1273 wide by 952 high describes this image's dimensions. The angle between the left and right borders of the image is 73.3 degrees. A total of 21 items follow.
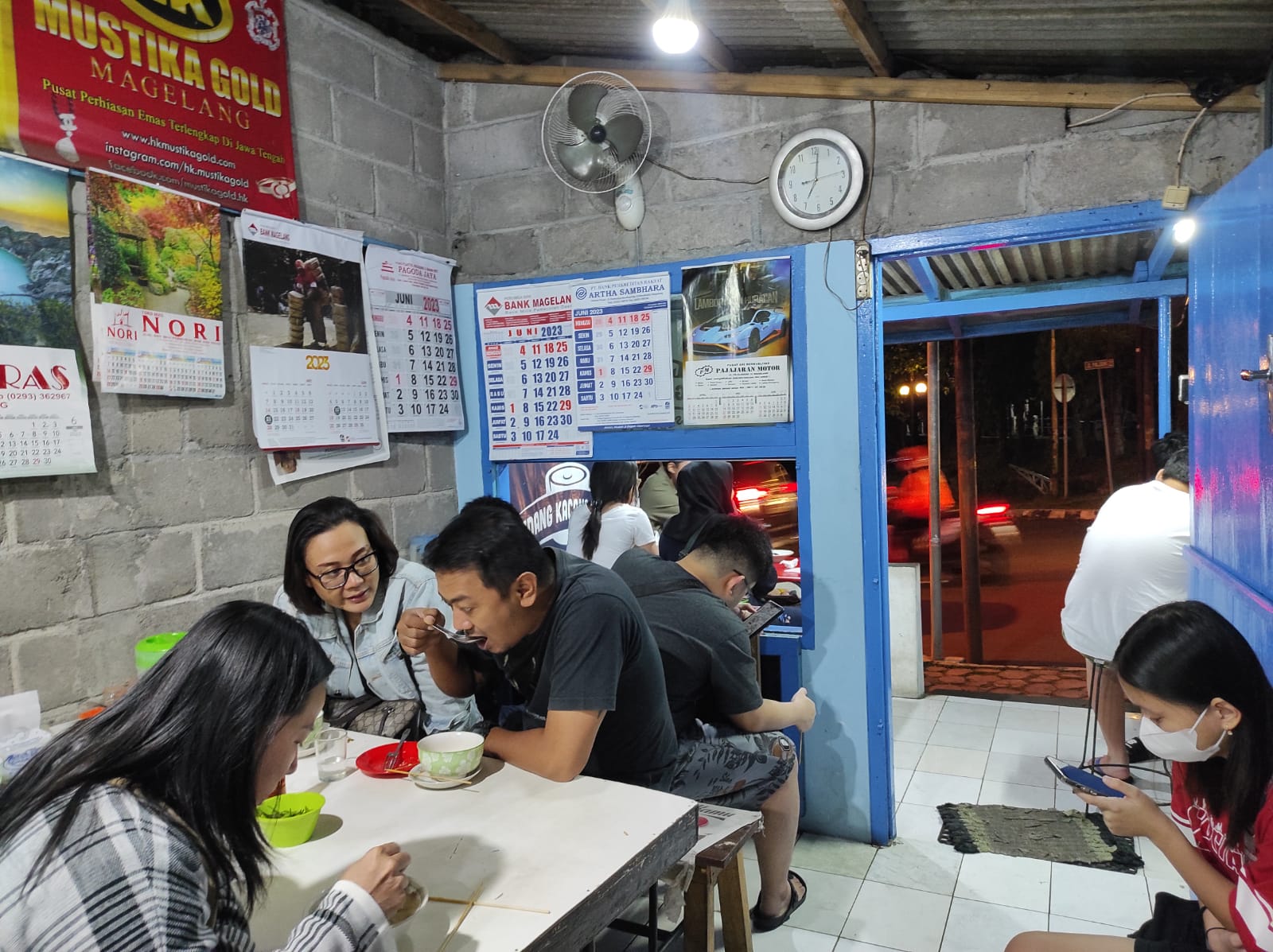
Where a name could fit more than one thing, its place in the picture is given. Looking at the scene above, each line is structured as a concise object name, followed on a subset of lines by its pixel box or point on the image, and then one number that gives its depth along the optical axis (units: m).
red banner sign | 2.23
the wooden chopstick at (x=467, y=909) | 1.26
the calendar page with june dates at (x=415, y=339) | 3.28
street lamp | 6.52
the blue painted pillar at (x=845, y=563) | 3.04
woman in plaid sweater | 0.96
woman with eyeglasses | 2.38
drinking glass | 1.89
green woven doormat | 3.09
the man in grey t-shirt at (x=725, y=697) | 2.45
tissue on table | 1.73
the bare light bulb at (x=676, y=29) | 2.23
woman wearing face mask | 1.52
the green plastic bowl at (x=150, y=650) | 2.30
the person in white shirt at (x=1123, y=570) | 3.39
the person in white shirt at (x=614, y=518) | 3.64
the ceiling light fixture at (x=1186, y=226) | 2.55
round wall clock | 2.96
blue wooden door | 1.83
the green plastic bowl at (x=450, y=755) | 1.77
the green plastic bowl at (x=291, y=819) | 1.54
